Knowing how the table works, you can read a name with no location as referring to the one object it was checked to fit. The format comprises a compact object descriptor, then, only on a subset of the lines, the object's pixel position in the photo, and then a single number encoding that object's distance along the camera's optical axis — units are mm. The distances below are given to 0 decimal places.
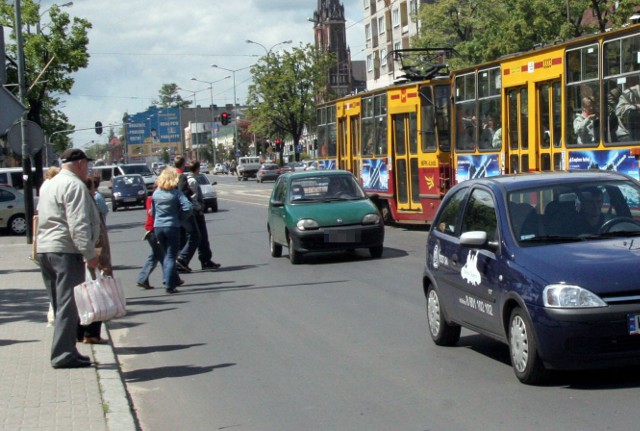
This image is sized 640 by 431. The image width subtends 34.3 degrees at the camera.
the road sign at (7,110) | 11800
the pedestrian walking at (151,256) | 15227
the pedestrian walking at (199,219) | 17016
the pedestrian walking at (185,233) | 16688
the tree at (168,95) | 197562
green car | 17609
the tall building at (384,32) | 79750
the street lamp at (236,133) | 122825
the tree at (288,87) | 89875
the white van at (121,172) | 56750
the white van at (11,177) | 38562
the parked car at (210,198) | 40375
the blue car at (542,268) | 6957
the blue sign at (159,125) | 91125
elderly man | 8281
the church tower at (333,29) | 140375
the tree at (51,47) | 36500
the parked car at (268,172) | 82875
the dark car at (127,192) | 48188
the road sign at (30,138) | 23614
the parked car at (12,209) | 32781
